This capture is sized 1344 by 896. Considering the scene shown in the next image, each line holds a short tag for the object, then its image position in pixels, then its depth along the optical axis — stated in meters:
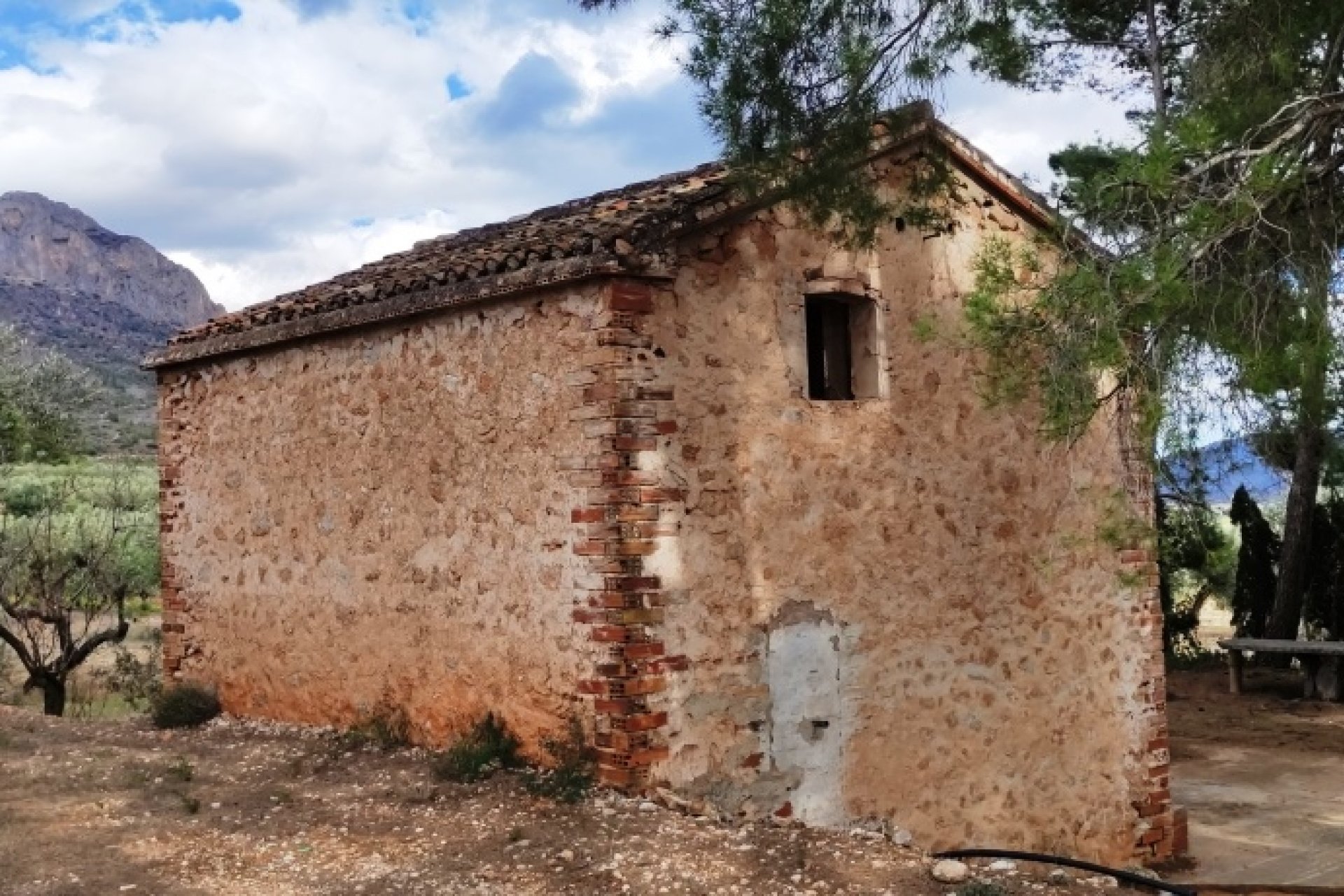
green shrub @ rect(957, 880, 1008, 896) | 5.52
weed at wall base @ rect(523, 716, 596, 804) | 6.78
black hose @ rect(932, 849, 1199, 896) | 5.81
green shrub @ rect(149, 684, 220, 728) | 9.70
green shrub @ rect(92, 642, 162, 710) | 15.16
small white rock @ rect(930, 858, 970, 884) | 5.80
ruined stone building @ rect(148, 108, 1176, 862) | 6.91
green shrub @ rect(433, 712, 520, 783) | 7.25
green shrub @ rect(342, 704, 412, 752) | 8.16
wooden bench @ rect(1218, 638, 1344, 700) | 16.11
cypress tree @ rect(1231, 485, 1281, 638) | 18.95
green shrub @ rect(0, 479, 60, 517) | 23.77
